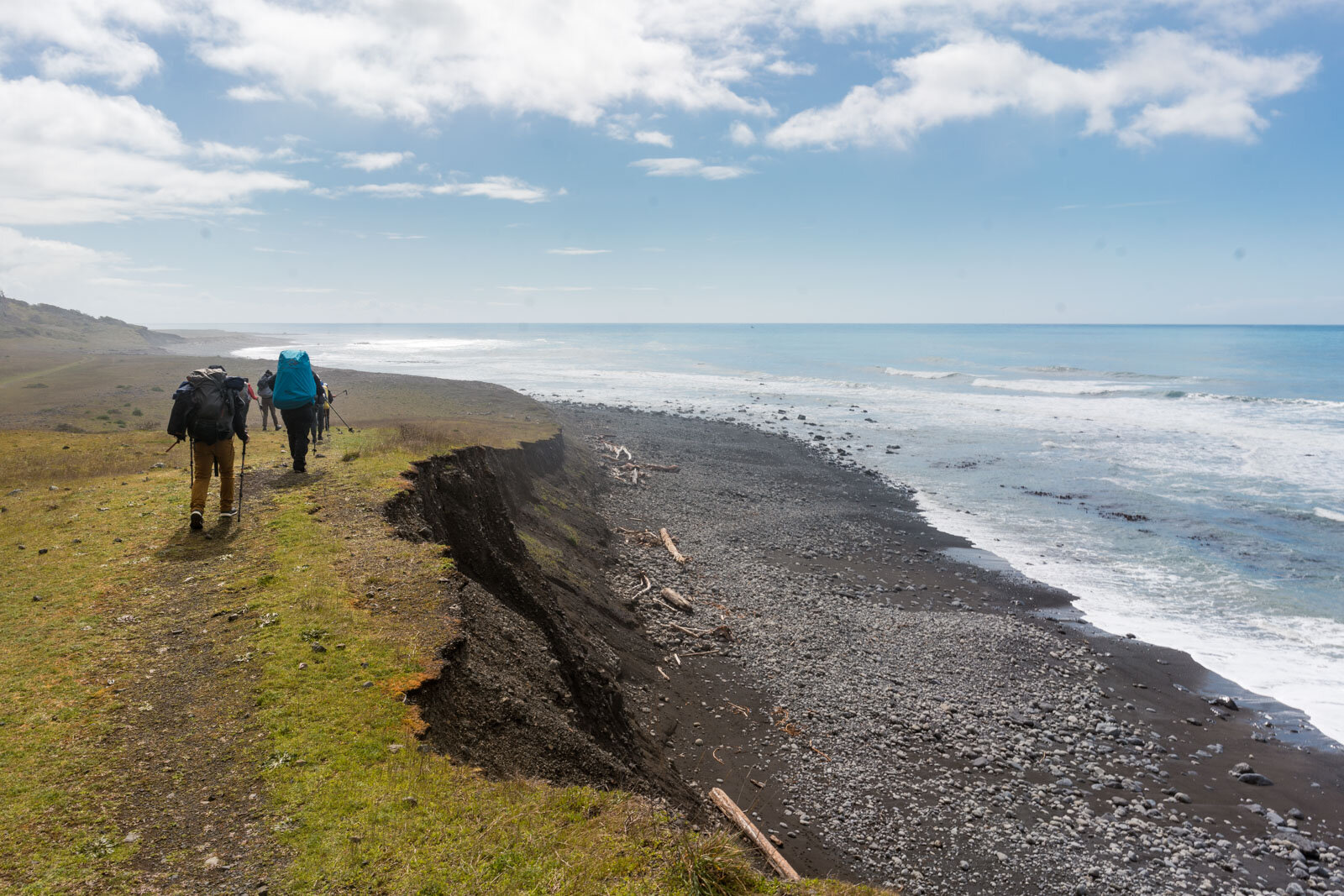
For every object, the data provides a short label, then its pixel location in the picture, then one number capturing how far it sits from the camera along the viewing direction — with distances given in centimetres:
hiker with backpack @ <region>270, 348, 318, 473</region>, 1495
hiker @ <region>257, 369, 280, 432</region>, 2309
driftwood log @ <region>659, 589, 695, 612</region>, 1861
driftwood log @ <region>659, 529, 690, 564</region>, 2252
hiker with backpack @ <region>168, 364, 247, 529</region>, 1118
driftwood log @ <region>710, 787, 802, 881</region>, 846
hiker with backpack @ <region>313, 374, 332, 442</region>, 1894
